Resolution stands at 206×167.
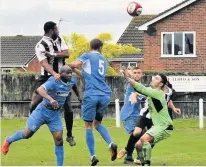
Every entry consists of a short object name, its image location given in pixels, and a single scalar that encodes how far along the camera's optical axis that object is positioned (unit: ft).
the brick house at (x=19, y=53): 229.86
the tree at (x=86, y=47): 165.27
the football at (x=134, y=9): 100.38
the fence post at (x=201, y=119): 92.32
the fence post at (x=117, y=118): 94.50
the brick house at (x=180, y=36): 140.26
